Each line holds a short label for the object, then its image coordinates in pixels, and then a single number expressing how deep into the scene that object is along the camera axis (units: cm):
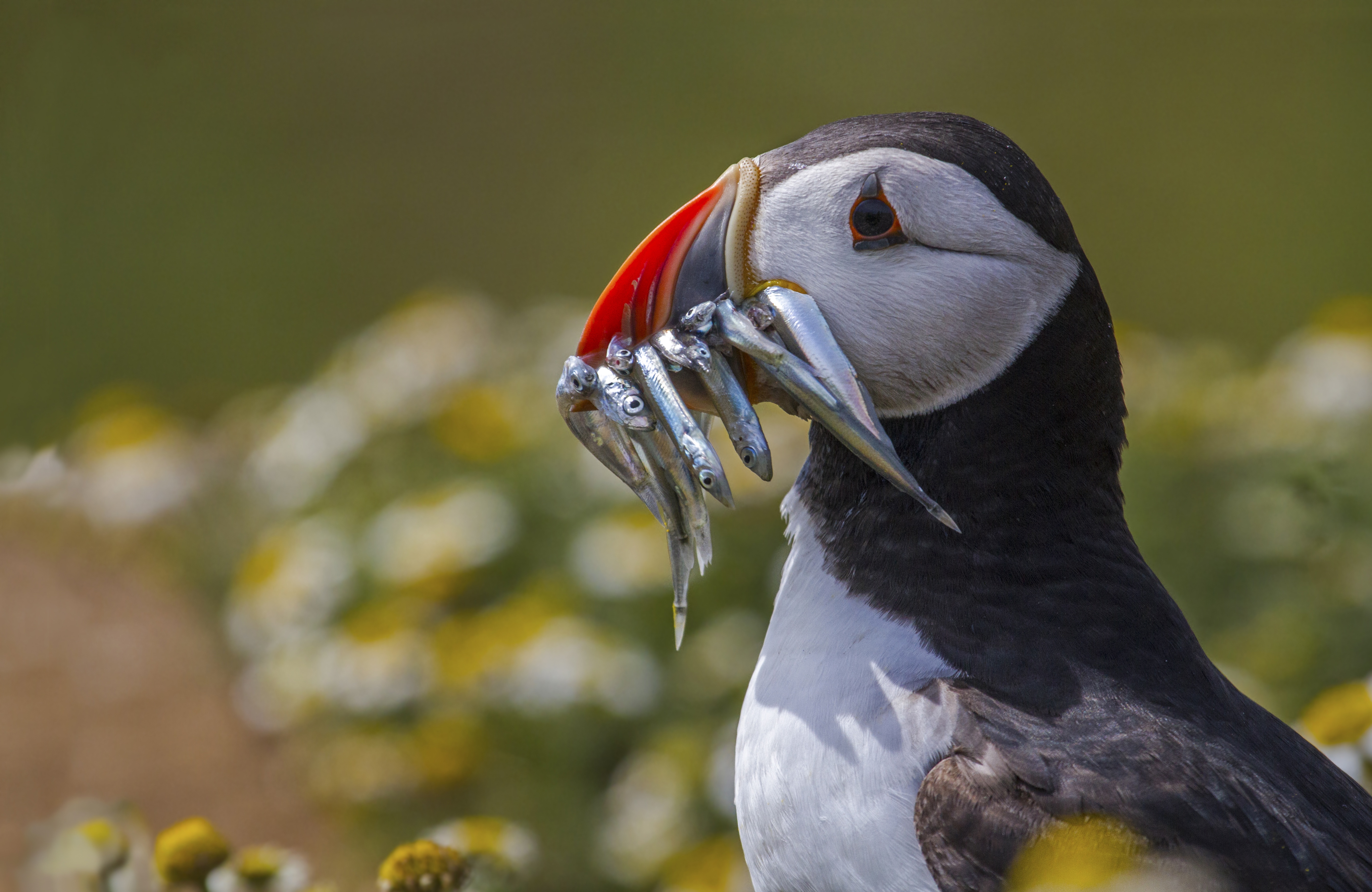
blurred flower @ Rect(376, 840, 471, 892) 475
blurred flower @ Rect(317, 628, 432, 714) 882
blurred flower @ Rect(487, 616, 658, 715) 828
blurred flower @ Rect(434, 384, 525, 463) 1016
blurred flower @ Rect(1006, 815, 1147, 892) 359
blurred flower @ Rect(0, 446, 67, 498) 1289
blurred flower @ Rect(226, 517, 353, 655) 982
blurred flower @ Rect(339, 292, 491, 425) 1111
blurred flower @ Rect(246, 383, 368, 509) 1123
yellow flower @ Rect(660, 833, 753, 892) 679
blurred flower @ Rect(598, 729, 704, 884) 770
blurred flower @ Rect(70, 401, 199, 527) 1180
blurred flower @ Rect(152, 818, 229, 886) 470
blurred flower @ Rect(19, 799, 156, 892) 503
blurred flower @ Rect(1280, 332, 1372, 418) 905
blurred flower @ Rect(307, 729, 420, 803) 859
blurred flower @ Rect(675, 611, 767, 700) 841
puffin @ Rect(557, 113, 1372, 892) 409
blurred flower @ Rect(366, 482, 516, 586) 941
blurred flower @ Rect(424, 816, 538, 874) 545
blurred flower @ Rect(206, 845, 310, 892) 487
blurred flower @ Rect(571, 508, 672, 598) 871
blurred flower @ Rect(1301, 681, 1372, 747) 593
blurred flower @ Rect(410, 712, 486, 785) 842
